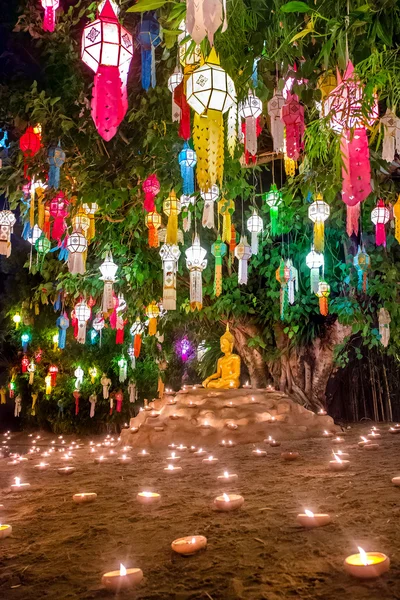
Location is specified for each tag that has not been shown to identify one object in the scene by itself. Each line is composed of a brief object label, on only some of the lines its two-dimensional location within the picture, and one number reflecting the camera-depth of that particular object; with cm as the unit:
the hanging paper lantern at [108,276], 653
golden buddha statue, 840
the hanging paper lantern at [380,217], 590
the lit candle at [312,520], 223
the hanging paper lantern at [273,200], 630
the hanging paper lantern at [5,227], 607
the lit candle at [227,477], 361
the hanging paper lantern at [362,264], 722
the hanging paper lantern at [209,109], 242
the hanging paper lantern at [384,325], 814
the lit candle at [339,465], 378
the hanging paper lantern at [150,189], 531
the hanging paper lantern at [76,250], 570
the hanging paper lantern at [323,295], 719
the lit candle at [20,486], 384
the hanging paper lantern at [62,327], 941
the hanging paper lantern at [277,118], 379
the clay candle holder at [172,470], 425
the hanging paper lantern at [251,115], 363
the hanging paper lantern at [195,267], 619
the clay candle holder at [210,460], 476
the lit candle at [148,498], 301
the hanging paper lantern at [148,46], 362
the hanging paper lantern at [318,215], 517
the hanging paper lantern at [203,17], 194
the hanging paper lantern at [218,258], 625
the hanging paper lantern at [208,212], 450
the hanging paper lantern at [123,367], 1330
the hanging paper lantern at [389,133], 347
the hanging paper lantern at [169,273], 617
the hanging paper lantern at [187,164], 474
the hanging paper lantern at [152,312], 843
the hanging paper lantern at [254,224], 676
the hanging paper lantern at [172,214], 512
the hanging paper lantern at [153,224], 608
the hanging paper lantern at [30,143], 534
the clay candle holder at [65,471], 452
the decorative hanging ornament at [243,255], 657
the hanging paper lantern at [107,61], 239
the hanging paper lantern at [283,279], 736
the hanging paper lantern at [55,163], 524
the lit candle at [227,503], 265
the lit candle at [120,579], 170
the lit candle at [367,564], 162
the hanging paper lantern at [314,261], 665
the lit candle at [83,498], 315
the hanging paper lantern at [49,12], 365
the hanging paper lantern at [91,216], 620
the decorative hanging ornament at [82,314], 851
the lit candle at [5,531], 244
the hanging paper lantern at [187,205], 571
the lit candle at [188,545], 198
